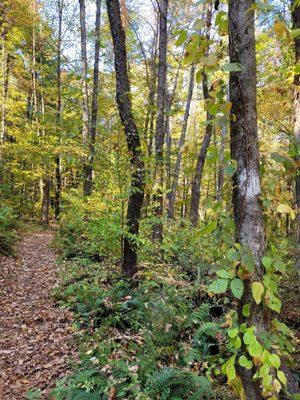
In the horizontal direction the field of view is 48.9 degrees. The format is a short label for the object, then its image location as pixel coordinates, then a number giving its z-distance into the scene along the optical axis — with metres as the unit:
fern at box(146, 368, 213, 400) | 3.03
